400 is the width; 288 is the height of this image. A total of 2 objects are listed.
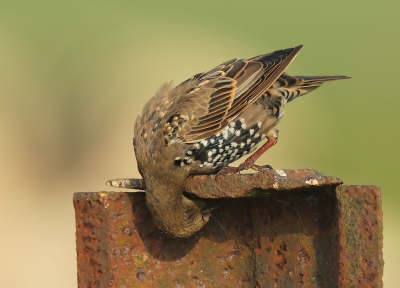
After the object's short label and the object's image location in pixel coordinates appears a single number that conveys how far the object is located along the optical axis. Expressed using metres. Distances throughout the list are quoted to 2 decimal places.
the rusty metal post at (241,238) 5.74
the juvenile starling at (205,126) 7.33
